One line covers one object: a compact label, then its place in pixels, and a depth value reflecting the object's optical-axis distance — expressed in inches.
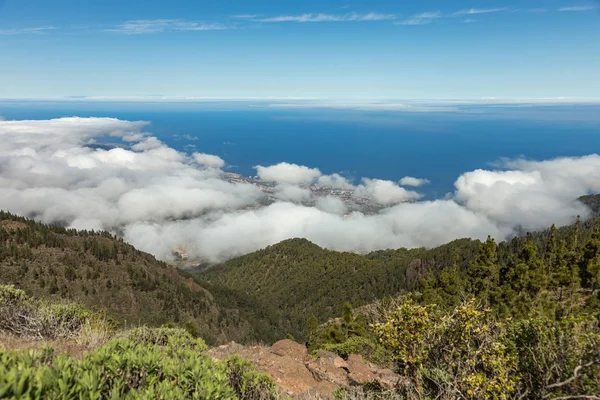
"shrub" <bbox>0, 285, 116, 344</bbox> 497.0
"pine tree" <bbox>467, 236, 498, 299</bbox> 1749.3
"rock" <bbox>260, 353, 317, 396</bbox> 570.0
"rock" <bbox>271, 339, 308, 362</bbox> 780.1
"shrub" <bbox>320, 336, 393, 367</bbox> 973.8
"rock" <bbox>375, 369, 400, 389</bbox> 514.0
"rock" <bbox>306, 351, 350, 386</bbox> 633.0
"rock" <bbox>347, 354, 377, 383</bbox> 674.2
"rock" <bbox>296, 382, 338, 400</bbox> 451.4
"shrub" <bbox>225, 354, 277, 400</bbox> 338.3
